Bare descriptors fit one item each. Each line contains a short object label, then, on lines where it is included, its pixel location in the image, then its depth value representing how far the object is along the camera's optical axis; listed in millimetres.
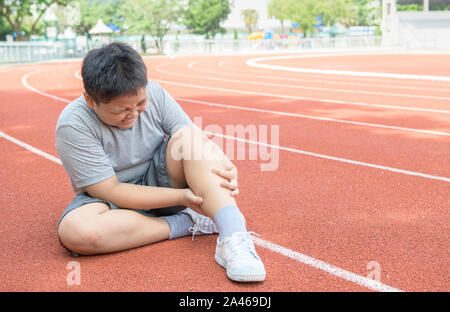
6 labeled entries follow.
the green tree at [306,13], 59719
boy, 2671
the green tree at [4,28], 43250
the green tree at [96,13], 57500
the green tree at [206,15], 55062
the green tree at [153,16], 46238
